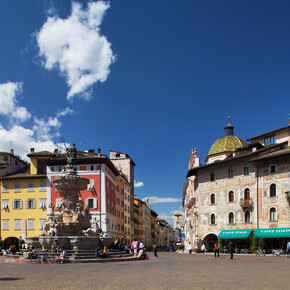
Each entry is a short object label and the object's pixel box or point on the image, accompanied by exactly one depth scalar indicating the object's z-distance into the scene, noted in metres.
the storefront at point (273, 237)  32.97
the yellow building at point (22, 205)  47.58
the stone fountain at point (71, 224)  19.80
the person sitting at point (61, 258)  17.78
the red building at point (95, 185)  45.60
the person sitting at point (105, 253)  19.39
